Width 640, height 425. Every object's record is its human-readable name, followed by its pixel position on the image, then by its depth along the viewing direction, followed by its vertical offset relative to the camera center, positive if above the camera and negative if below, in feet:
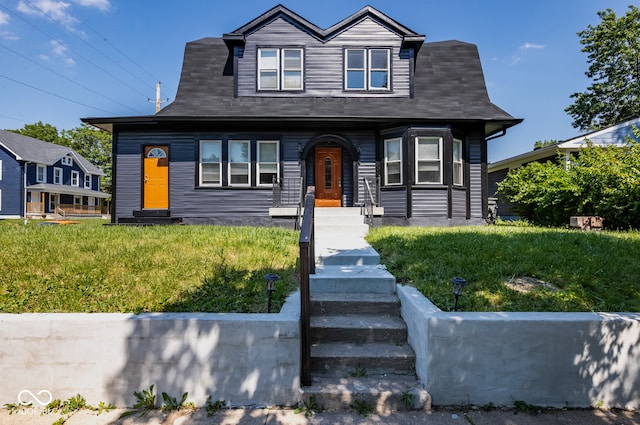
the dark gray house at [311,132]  35.06 +9.76
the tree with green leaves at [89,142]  165.19 +40.26
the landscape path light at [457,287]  10.42 -2.14
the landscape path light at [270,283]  10.74 -2.07
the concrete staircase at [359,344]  9.25 -4.17
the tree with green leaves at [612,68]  94.58 +45.33
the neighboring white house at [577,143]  46.61 +11.30
